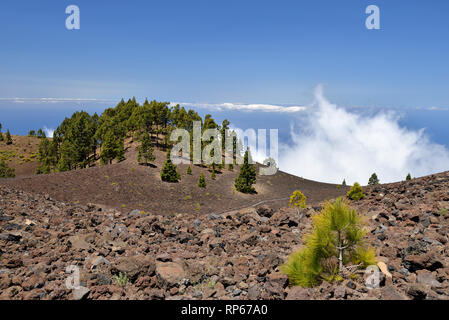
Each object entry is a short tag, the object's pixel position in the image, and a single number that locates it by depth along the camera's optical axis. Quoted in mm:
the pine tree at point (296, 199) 20703
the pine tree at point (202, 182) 39972
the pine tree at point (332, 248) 4418
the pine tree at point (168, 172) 39094
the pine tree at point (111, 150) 44750
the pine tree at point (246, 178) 42188
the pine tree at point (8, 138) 82250
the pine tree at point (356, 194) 15603
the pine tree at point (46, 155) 54781
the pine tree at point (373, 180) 48369
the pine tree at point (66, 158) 46219
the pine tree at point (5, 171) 51634
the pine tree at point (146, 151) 42956
